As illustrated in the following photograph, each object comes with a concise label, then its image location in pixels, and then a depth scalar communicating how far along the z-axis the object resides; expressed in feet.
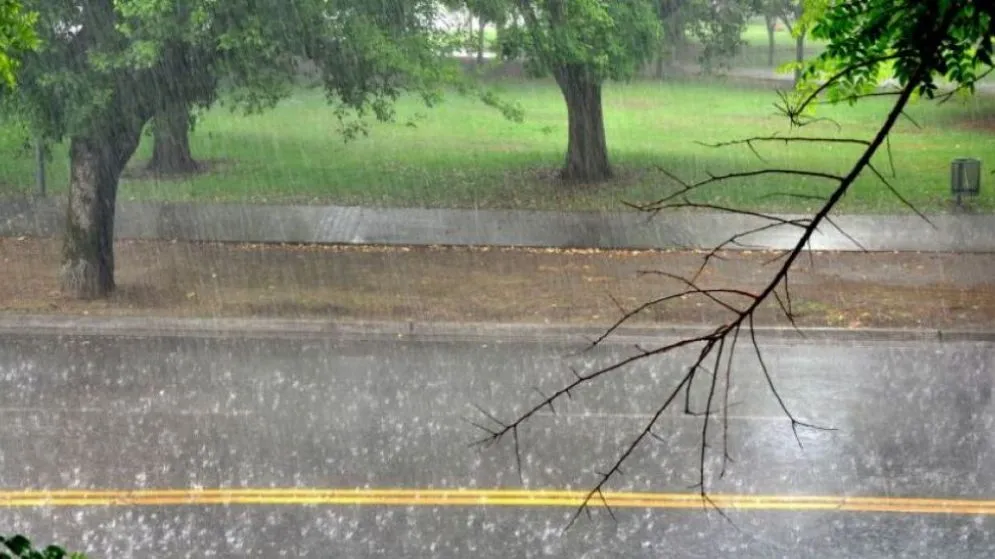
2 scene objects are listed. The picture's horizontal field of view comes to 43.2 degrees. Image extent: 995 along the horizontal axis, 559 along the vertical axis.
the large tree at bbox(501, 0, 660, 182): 49.96
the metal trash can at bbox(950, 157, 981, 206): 62.44
